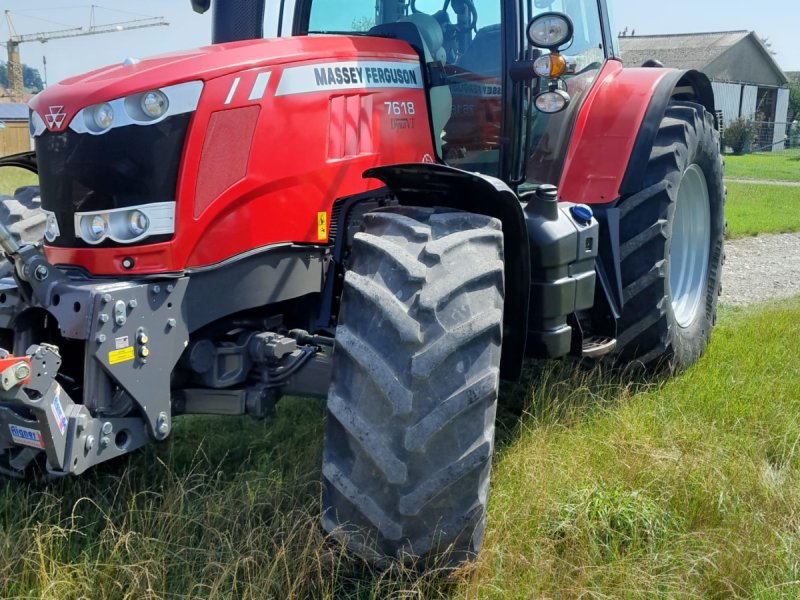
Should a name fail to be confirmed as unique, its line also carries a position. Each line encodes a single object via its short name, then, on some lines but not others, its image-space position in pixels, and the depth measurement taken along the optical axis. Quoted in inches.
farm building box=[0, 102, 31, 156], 905.1
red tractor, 99.7
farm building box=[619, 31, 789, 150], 1635.1
